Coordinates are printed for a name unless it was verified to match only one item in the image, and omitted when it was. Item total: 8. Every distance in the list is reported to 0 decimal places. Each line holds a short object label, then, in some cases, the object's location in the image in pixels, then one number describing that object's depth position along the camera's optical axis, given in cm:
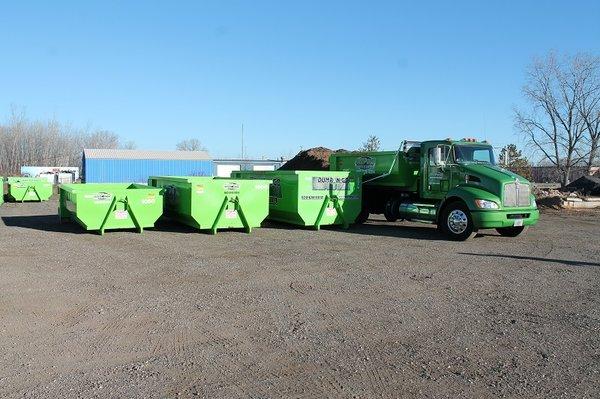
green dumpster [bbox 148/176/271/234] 1430
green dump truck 1355
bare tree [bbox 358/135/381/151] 4390
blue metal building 6169
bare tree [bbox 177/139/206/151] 12040
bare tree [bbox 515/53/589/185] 3450
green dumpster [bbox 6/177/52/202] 2809
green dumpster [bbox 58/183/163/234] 1366
